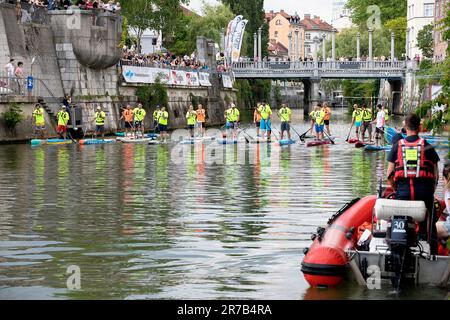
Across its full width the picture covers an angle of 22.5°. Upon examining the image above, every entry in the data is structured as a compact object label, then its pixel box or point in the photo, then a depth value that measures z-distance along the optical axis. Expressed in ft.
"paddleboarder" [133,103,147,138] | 155.33
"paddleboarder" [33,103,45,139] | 143.23
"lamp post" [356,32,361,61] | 382.38
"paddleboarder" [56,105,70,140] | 146.20
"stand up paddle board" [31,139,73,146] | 136.05
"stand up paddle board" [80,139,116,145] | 141.89
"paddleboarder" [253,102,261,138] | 153.43
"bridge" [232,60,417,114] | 328.29
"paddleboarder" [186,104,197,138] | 161.79
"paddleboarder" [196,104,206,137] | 163.94
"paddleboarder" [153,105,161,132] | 157.38
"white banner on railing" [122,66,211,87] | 184.76
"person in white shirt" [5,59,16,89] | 142.41
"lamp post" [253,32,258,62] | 367.62
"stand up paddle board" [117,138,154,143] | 146.61
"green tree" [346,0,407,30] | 452.76
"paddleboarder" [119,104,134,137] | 158.01
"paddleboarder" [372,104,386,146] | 133.49
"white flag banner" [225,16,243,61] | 272.10
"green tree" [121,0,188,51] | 286.25
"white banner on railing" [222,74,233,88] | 269.17
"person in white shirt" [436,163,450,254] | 43.39
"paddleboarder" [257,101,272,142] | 148.97
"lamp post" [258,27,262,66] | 361.55
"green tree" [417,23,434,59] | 335.06
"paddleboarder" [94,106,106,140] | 152.56
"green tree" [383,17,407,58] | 417.69
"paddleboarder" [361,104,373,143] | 142.41
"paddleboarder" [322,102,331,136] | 145.38
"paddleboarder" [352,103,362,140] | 146.61
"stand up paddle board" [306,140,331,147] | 138.72
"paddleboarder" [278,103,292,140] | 146.30
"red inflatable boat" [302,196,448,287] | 41.22
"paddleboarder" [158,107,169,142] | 153.99
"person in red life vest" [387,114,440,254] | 43.39
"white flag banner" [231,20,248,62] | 273.33
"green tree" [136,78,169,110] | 188.65
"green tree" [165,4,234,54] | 331.98
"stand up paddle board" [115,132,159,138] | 159.51
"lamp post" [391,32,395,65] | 347.07
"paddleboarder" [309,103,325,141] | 142.72
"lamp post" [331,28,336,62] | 374.79
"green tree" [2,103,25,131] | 139.74
